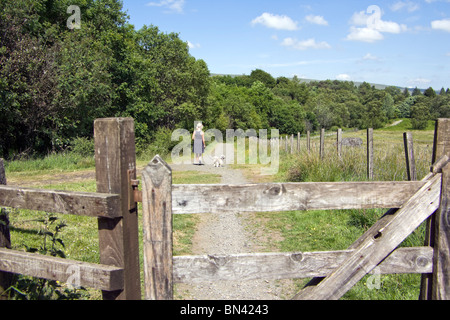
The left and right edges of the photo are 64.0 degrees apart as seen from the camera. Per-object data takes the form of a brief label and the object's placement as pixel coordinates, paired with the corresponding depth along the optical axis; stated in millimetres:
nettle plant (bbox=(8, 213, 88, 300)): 3045
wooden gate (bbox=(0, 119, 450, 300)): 2418
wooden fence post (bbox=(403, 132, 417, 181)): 6762
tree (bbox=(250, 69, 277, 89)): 121062
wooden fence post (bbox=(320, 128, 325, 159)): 12090
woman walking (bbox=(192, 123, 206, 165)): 16750
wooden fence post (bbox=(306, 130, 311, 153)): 15336
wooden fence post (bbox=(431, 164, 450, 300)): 2807
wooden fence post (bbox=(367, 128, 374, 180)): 8672
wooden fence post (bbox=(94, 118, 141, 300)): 2385
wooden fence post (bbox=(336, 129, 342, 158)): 10852
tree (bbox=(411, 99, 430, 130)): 81562
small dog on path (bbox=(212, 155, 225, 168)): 17783
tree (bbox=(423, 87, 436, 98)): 121100
